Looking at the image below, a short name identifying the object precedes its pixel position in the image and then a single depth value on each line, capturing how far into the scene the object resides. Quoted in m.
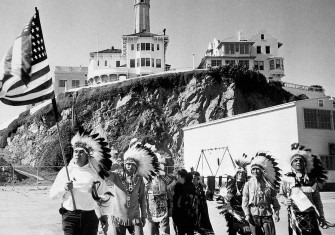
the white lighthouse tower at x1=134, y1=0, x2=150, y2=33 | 77.25
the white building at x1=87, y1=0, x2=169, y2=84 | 66.25
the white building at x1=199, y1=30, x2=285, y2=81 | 67.06
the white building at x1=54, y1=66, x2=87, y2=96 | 78.69
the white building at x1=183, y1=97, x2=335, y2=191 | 28.34
